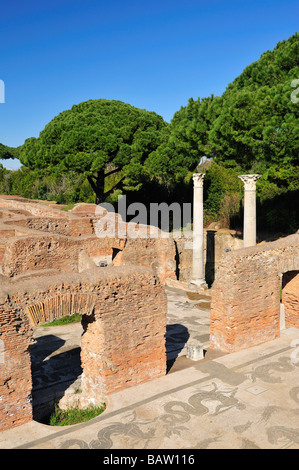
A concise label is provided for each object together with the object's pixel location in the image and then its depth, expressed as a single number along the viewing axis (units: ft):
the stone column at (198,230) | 51.60
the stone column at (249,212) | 45.03
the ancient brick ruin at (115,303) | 20.11
